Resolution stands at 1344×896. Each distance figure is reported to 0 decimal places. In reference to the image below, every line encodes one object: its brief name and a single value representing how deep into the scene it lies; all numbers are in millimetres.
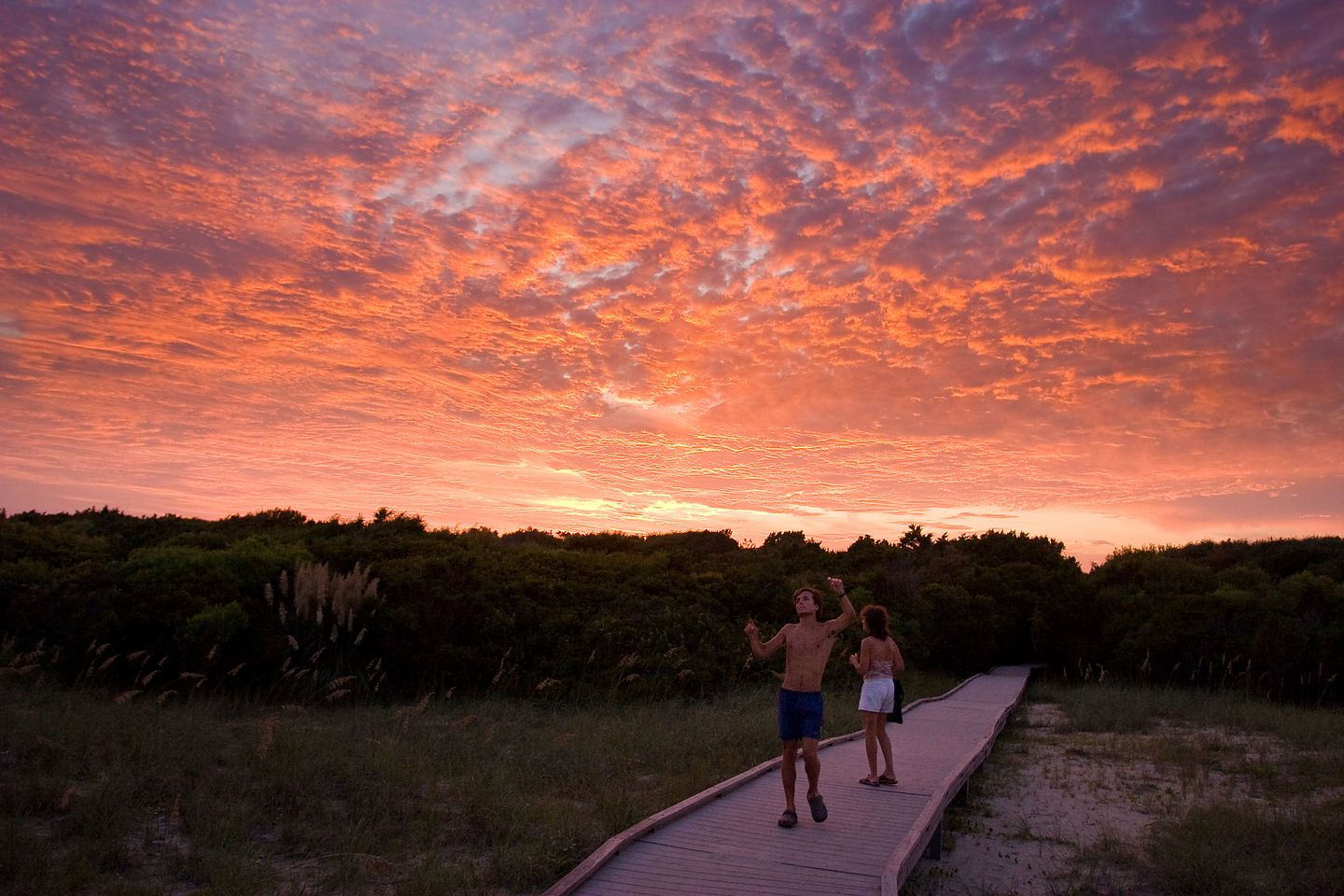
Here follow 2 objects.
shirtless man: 7027
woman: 8592
